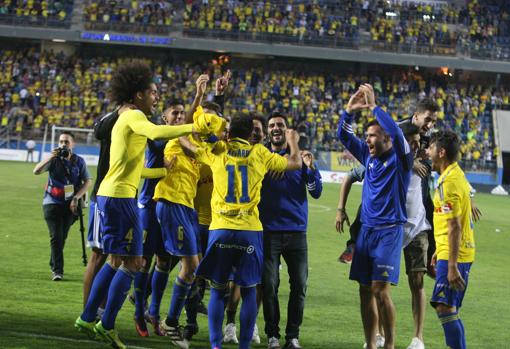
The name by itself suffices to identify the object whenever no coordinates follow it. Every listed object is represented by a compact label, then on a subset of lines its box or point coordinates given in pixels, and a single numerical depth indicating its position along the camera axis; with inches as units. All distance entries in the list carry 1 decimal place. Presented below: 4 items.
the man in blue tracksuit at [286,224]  658.8
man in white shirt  676.1
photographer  917.2
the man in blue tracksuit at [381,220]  597.3
